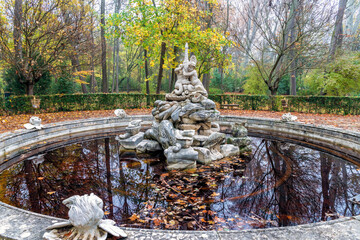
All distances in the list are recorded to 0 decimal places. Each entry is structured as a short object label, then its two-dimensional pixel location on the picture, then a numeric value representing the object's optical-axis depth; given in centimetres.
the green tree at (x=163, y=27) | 1562
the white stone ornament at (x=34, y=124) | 889
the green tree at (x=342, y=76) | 1753
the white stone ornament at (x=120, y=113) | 1116
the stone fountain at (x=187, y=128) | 712
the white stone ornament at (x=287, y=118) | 1066
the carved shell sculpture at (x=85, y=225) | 292
